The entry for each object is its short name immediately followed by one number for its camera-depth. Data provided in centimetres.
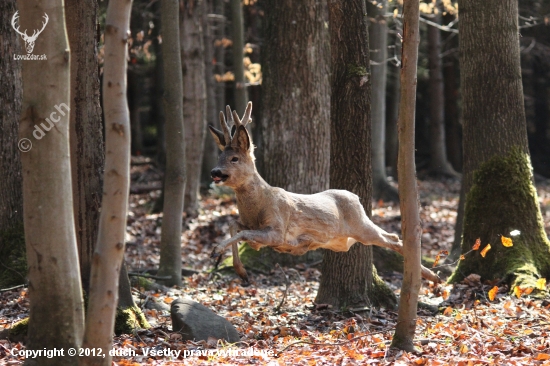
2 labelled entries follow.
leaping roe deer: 1462
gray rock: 1588
